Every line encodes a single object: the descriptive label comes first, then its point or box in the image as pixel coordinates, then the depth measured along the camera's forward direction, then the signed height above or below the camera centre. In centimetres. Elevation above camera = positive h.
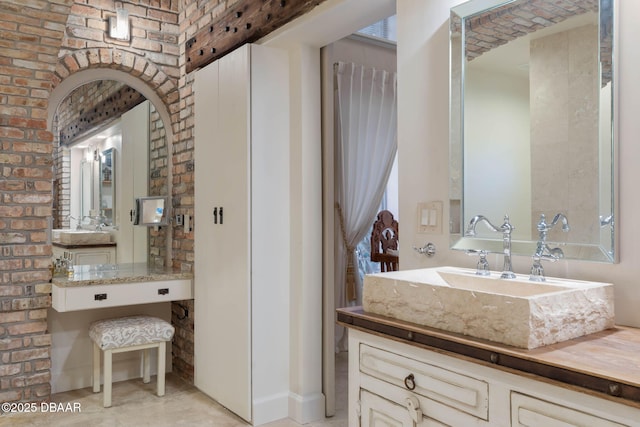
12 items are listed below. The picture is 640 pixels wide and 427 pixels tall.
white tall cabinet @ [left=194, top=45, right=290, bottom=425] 294 -9
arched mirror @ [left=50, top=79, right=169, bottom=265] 352 +37
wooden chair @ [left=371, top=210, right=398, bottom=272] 428 -18
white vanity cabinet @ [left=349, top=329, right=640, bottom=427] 115 -46
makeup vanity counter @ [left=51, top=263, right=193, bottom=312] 312 -43
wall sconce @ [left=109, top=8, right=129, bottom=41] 355 +132
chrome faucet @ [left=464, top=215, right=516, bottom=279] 169 -7
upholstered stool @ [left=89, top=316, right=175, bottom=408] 317 -74
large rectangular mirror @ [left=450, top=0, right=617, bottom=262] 158 +32
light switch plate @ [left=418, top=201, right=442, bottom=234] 206 +0
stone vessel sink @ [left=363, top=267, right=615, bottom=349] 128 -24
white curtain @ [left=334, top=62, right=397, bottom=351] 414 +51
